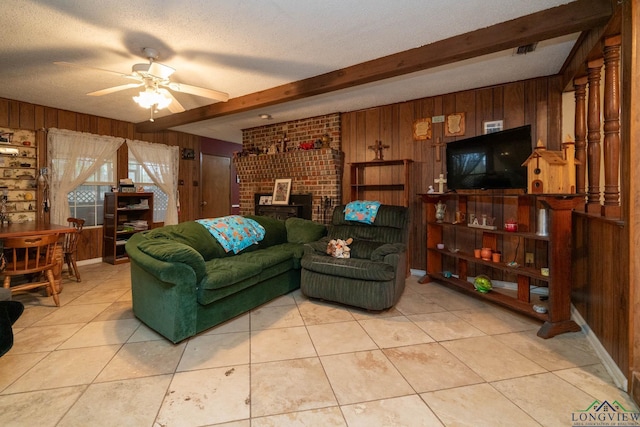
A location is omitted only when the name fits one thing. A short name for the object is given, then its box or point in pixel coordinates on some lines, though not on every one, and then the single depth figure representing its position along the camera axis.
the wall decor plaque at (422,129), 3.78
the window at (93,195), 4.42
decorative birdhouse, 2.31
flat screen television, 2.79
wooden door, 6.09
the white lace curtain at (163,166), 5.03
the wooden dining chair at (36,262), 2.55
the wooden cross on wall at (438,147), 3.70
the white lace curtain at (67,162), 4.09
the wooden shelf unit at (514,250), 2.24
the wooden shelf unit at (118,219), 4.41
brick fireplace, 4.40
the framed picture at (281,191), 4.74
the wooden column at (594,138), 2.17
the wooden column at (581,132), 2.54
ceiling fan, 2.46
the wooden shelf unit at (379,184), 3.76
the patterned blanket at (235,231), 2.93
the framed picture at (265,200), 4.98
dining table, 2.70
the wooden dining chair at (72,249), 3.45
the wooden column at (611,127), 1.91
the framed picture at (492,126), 3.35
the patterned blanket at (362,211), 3.33
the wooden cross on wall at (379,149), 4.05
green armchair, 2.59
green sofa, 2.04
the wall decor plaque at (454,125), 3.57
